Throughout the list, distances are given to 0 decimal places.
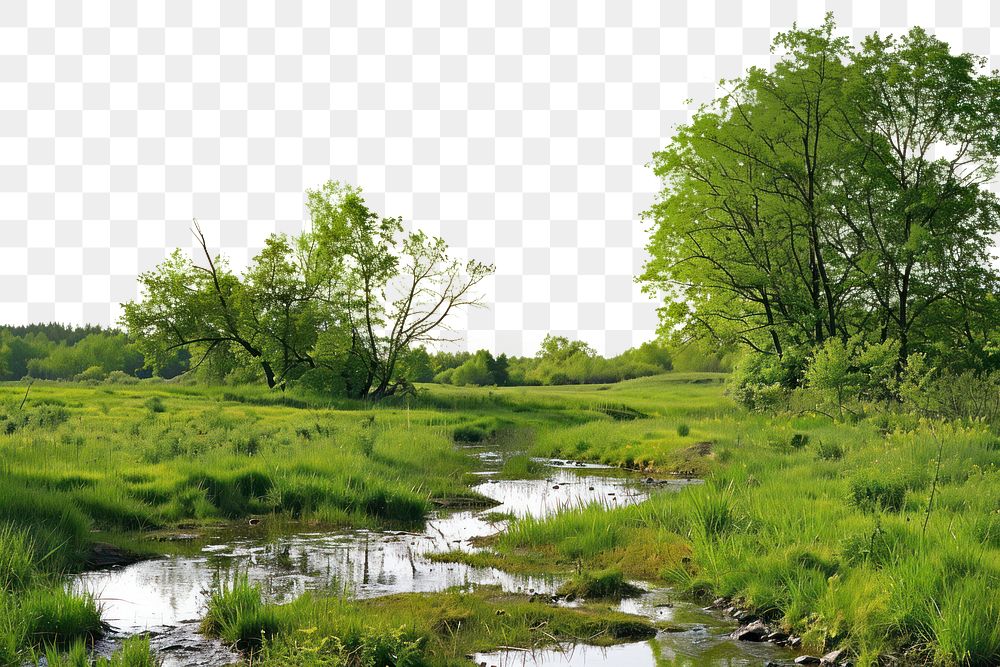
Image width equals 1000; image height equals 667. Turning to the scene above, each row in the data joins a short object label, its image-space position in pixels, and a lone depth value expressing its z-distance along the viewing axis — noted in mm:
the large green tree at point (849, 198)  30363
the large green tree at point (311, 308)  40062
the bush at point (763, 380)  31672
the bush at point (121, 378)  60212
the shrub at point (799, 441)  19797
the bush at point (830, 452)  16672
